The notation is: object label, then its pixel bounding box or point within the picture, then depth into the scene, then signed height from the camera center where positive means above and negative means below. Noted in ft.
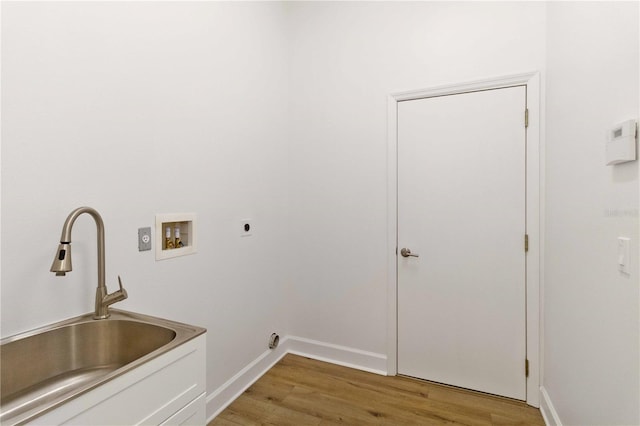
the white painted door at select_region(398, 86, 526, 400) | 6.94 -0.66
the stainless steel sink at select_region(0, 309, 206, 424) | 3.36 -1.67
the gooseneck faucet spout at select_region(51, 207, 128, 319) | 4.01 -0.99
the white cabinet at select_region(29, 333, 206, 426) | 2.64 -1.76
